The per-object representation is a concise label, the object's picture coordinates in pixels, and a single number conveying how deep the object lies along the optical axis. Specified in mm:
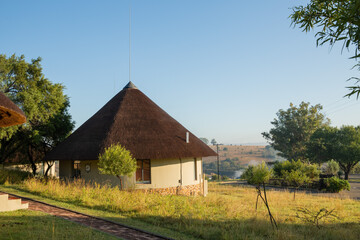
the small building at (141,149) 22544
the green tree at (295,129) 67312
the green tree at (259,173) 22453
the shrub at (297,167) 31656
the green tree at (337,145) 50406
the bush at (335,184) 31453
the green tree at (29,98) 25625
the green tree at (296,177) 25547
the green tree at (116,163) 18625
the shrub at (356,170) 67156
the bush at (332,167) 55188
